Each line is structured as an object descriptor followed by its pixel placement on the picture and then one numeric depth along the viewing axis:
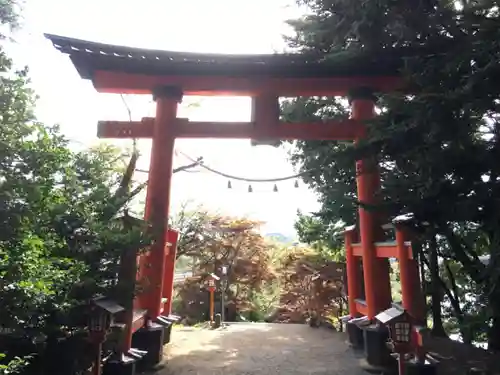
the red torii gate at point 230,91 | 5.85
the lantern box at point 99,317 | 3.93
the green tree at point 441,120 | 3.45
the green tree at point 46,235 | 3.32
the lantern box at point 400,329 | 4.23
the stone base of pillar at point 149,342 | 5.54
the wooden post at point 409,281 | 4.88
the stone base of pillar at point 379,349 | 5.40
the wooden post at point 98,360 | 3.93
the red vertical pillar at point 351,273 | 7.67
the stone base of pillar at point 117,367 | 4.38
